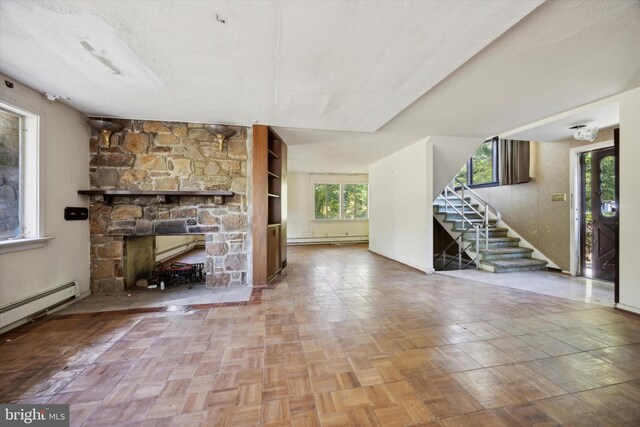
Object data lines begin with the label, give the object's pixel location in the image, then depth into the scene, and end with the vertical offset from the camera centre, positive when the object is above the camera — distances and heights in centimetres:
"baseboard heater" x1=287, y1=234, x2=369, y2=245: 836 -90
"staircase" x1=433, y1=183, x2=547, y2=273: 472 -59
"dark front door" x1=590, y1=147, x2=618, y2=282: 391 -3
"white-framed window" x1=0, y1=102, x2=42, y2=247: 241 +40
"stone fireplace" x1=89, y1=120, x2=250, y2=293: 348 +24
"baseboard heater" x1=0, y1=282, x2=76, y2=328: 232 -94
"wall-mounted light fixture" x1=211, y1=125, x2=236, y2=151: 360 +118
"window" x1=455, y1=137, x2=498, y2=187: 600 +119
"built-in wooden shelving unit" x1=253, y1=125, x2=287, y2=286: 369 +16
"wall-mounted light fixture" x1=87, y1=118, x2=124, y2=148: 329 +117
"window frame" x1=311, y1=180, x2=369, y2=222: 845 +53
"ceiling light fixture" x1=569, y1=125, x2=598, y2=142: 361 +116
